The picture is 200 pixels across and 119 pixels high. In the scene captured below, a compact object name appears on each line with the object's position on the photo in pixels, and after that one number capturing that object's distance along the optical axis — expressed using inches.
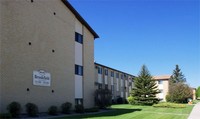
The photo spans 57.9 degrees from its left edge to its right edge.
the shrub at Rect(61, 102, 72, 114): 665.0
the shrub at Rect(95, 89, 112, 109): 856.8
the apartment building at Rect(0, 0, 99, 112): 519.3
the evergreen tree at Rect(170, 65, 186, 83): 2818.0
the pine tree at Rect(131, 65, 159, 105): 1213.9
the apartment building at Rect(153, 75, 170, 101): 2014.7
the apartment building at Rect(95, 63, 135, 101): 1251.7
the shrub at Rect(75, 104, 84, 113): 697.6
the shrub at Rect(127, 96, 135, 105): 1244.7
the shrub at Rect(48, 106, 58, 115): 601.6
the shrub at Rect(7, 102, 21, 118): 495.9
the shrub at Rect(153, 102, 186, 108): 996.2
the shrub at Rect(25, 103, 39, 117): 539.9
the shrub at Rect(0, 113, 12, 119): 447.7
